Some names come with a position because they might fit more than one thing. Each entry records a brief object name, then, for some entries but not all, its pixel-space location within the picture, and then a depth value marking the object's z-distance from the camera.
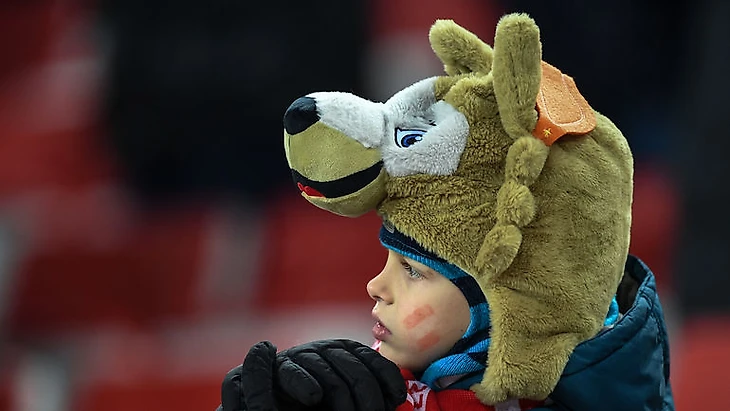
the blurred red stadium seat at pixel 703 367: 8.45
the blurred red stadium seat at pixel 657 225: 11.12
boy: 7.48
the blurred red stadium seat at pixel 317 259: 11.39
